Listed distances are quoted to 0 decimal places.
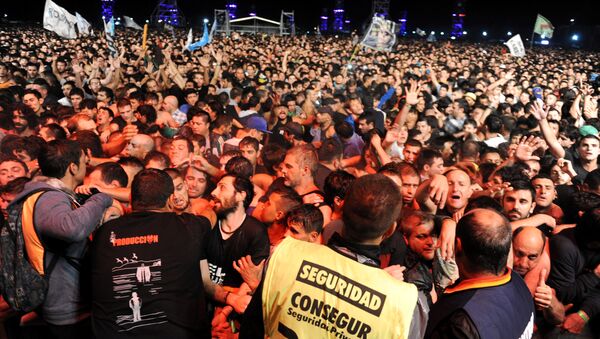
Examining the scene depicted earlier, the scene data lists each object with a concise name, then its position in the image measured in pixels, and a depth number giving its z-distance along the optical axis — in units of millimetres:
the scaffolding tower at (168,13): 44938
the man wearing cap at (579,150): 5828
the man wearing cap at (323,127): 7859
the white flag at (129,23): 20333
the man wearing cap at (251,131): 6715
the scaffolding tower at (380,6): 43081
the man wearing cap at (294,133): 6652
